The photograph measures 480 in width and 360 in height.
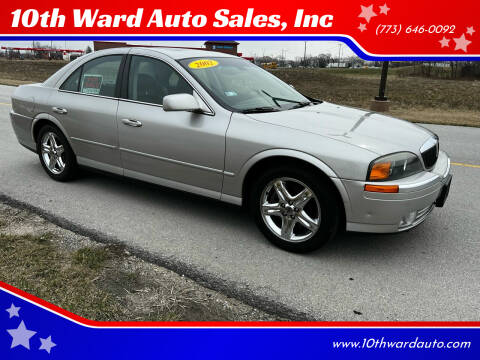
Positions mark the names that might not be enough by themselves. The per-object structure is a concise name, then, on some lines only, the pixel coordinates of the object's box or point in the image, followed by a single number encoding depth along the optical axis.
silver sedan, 3.32
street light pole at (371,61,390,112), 13.94
